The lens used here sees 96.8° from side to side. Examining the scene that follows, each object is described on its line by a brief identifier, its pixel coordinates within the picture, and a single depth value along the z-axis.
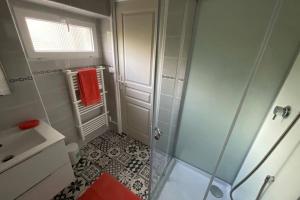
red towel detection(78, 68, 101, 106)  1.76
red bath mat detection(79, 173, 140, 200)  1.47
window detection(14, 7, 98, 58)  1.31
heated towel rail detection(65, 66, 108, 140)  1.71
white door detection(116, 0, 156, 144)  1.60
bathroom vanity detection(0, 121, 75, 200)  0.99
